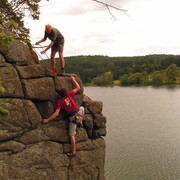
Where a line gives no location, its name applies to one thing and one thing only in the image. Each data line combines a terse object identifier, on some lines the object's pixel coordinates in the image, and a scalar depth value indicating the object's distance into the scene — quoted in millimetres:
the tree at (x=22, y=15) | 13369
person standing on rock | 12194
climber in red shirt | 11664
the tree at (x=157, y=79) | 131625
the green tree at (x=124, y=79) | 150325
